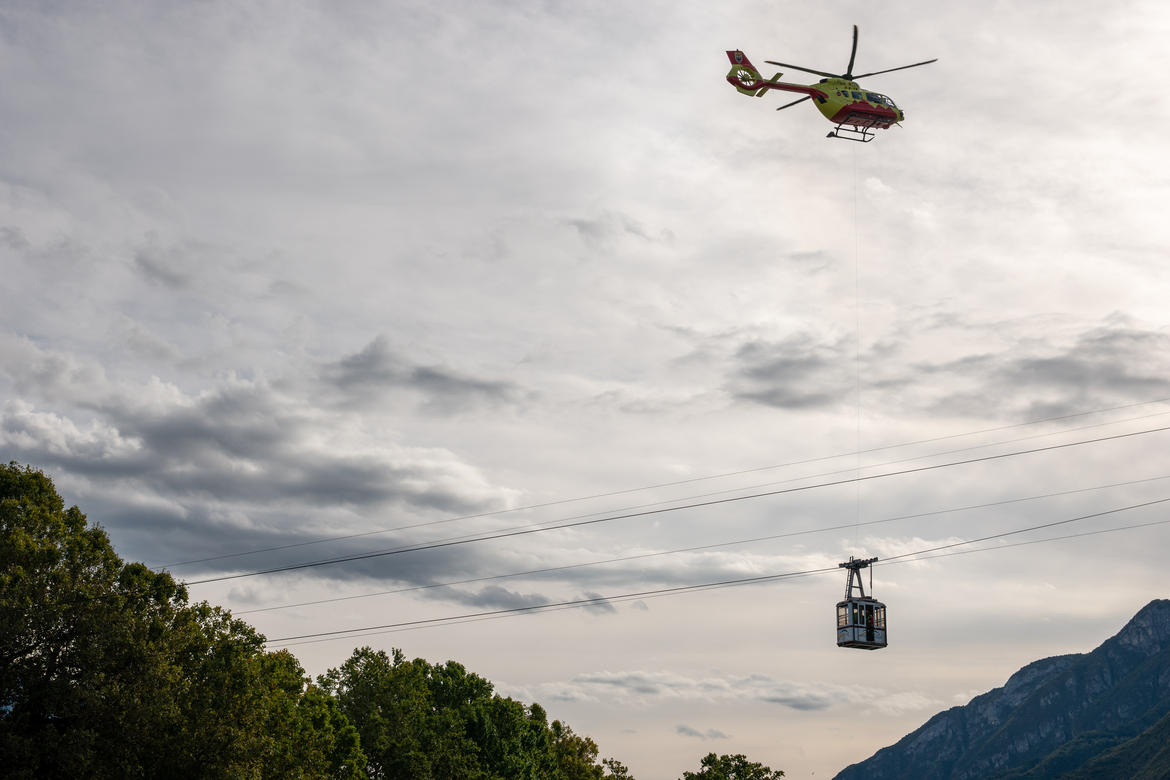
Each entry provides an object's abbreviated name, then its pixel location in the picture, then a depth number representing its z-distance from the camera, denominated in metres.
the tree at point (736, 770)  140.62
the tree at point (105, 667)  56.03
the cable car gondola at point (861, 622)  64.38
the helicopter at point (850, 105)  72.94
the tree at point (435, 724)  91.19
